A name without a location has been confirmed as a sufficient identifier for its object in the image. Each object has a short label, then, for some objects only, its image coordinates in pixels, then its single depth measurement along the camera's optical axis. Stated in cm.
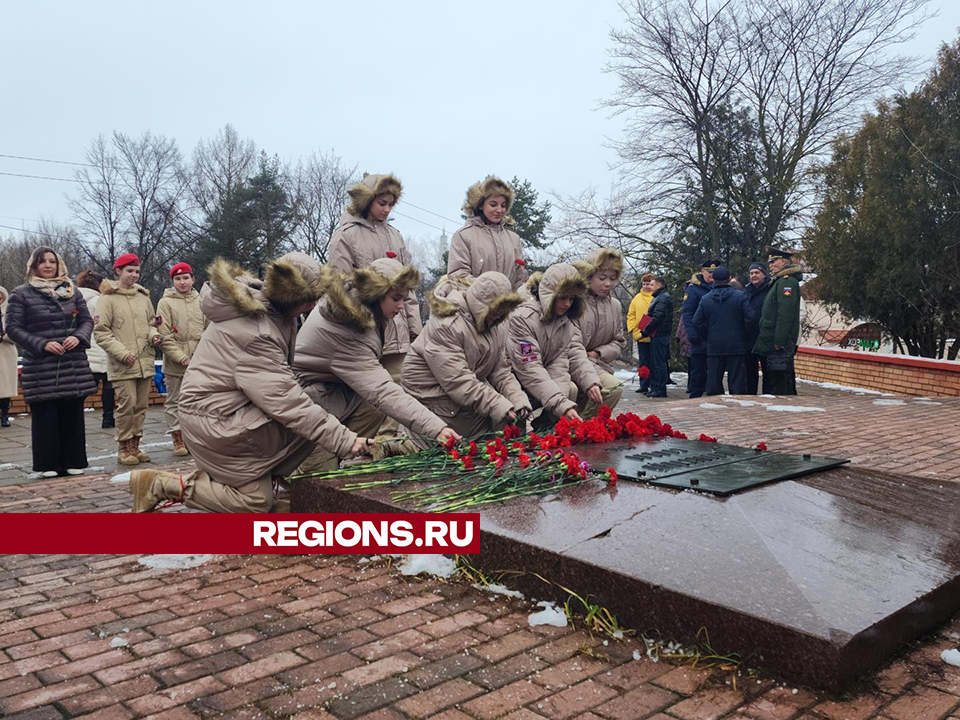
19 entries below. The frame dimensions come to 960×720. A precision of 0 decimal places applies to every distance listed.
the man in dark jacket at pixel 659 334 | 1232
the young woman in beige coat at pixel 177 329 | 755
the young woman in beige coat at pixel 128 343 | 707
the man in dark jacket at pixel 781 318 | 960
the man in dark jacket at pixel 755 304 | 1021
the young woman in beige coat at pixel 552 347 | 599
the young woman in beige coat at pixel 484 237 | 701
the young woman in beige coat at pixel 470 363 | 527
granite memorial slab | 253
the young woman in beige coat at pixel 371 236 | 658
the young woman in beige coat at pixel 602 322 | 686
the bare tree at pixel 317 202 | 3416
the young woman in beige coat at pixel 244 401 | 423
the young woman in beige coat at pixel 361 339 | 470
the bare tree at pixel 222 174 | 3538
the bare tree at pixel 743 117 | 1845
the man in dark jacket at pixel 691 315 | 1151
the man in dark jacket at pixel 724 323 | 1014
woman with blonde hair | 621
